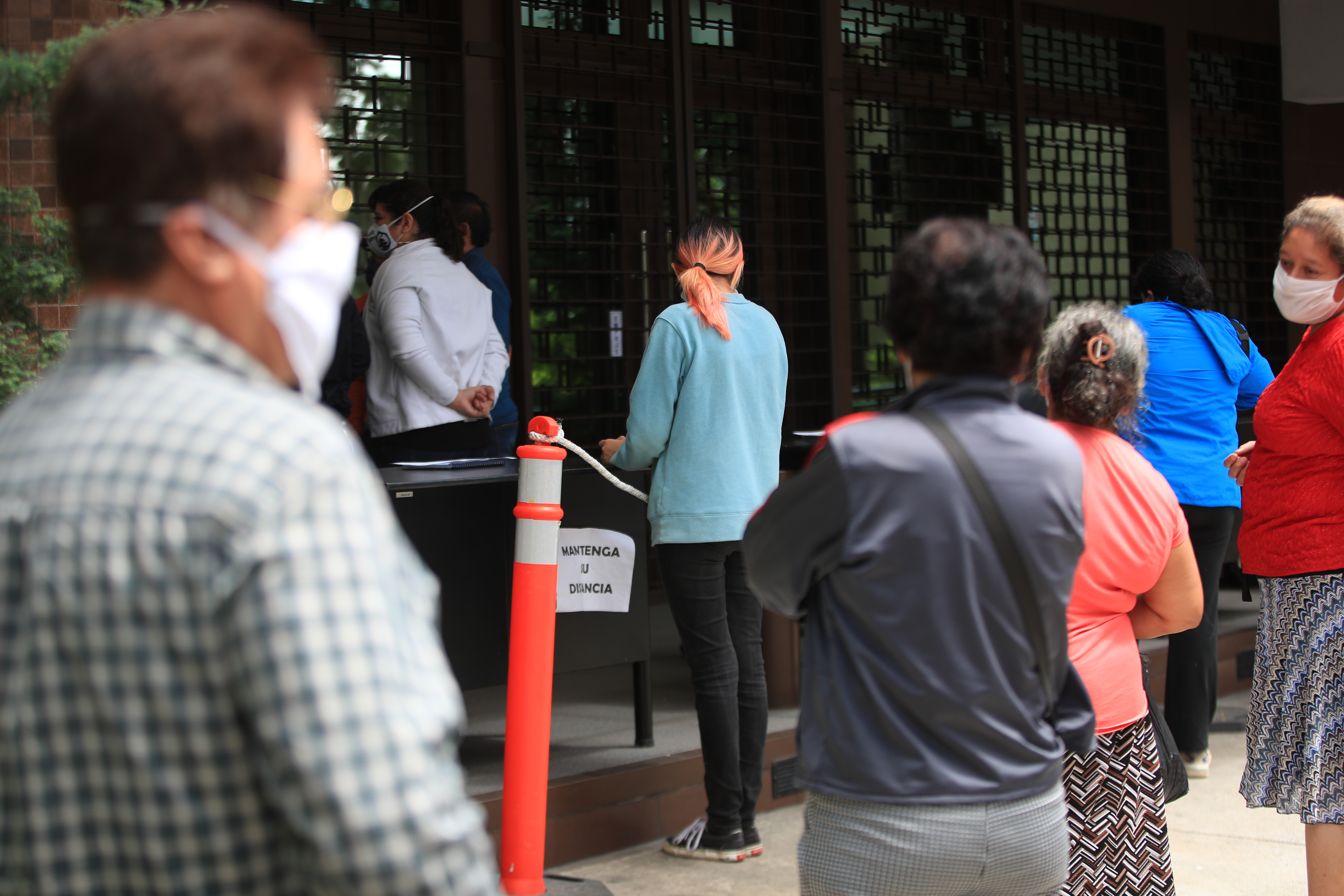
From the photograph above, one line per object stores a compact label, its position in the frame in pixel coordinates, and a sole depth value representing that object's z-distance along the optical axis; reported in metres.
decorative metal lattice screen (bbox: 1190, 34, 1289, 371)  8.88
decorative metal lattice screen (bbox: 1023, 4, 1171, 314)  8.05
